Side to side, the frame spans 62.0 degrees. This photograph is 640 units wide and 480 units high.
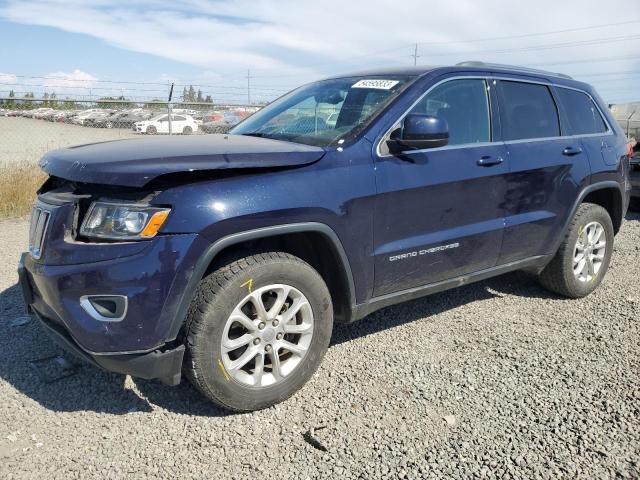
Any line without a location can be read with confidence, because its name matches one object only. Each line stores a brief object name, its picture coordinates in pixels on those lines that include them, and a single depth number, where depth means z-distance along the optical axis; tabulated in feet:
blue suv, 8.05
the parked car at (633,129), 27.58
